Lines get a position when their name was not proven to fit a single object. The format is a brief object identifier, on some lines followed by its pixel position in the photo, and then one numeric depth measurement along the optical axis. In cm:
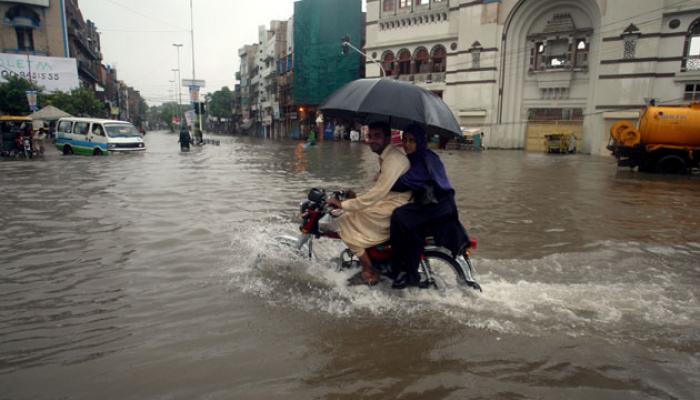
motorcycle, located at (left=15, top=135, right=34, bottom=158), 2084
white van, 2150
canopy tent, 2648
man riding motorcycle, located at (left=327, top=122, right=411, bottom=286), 416
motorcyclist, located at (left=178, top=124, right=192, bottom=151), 2778
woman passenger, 414
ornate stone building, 2812
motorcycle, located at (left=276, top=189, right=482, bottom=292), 441
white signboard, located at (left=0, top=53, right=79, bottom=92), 4038
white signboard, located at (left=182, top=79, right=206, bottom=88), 3641
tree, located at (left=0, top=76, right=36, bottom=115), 3462
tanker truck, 1612
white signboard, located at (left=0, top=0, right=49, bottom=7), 4367
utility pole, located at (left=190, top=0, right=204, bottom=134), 3711
